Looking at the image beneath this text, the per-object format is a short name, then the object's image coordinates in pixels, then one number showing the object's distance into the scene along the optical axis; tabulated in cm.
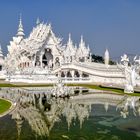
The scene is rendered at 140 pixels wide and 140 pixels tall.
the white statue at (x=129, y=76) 1867
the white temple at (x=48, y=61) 2766
